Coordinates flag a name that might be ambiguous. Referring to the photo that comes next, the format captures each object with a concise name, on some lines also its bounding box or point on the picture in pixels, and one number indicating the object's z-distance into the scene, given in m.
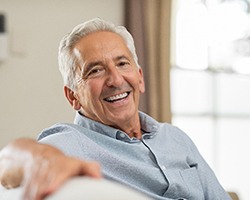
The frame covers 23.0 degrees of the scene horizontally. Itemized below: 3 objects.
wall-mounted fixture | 3.77
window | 4.45
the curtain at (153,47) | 4.15
